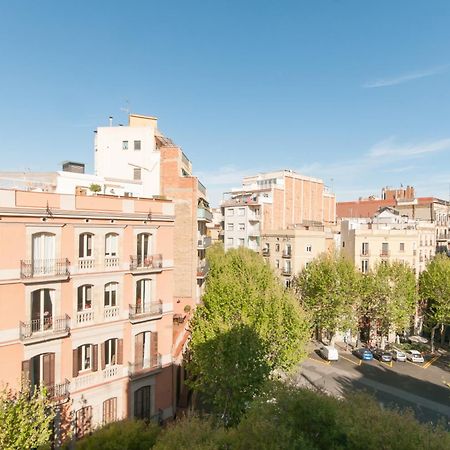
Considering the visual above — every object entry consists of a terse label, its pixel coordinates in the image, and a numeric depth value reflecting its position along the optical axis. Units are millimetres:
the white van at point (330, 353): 43688
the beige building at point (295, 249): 54844
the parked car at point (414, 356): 43906
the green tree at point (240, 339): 23359
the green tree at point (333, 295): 45375
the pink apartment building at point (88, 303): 20375
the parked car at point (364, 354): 44312
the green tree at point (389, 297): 46594
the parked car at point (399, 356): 44069
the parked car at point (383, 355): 43656
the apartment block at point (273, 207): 62938
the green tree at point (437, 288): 46938
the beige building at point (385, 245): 53156
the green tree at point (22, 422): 15984
